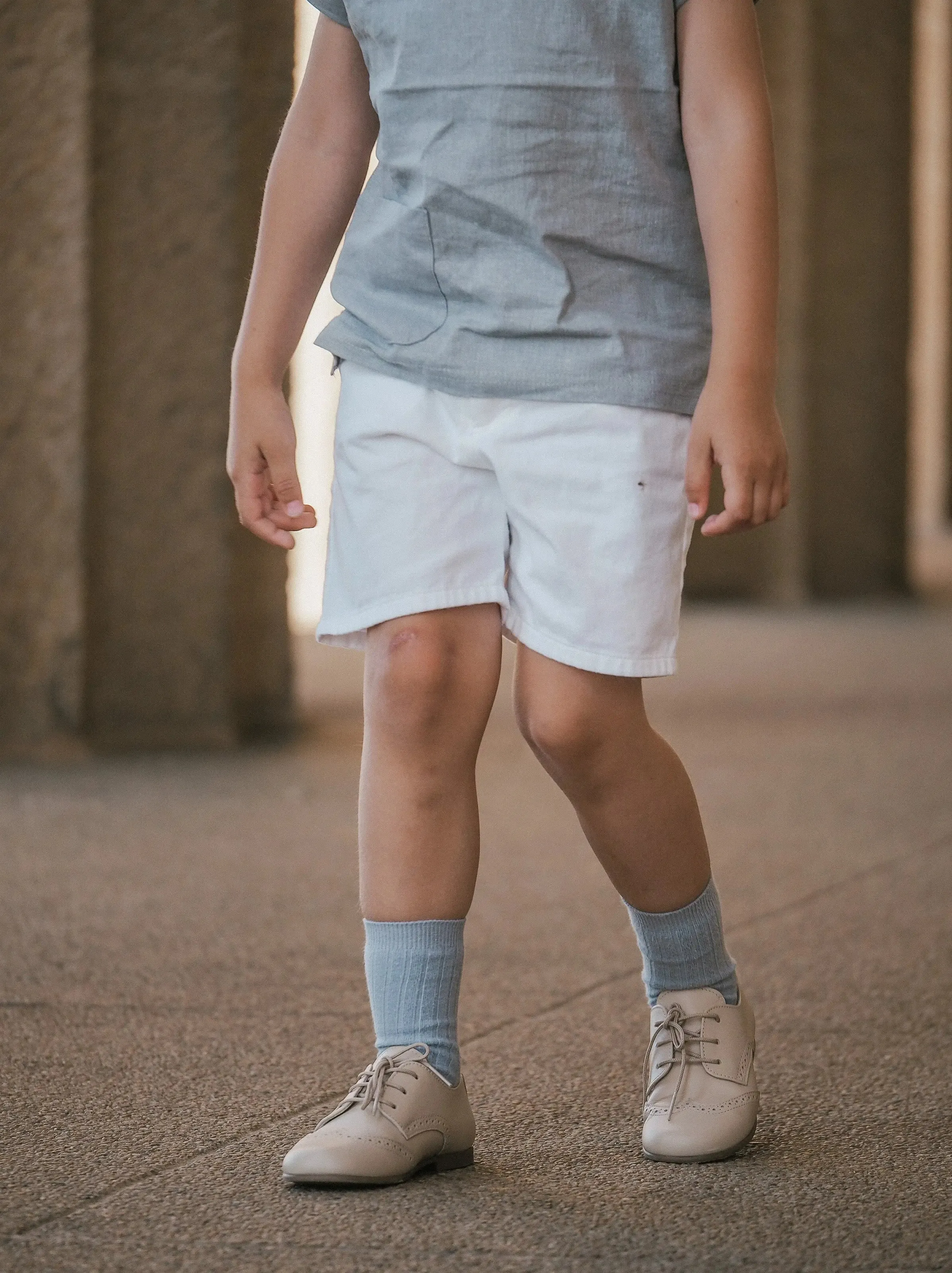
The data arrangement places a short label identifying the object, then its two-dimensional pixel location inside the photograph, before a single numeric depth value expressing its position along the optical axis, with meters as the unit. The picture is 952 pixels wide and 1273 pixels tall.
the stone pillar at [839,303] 14.65
